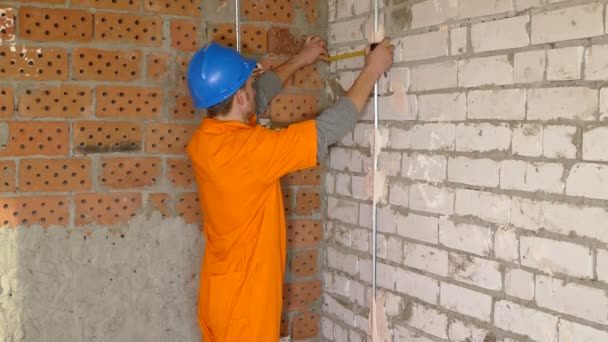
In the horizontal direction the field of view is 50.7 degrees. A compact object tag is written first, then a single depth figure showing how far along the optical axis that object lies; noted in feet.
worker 7.66
